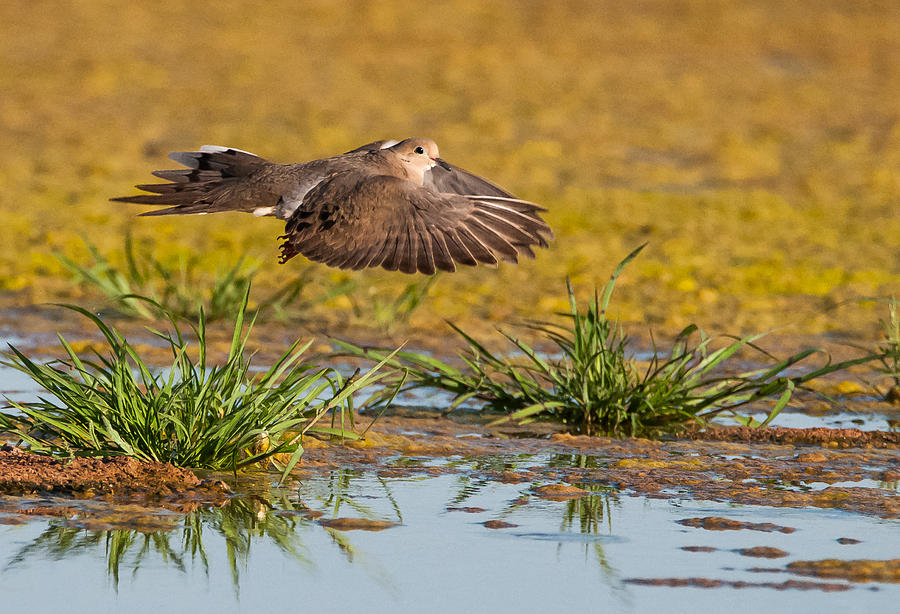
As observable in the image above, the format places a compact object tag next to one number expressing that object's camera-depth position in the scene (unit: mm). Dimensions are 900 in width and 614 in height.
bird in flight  11164
